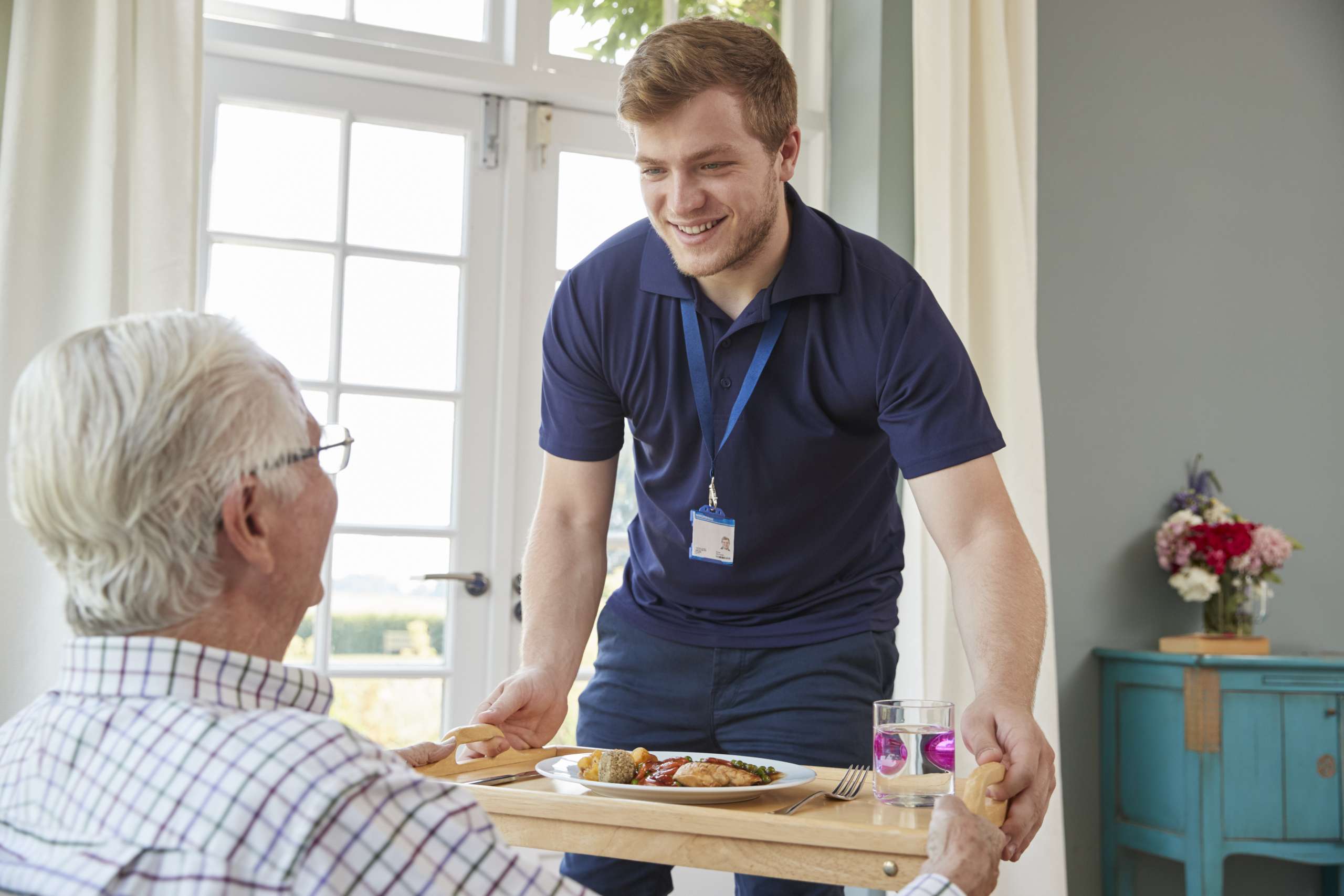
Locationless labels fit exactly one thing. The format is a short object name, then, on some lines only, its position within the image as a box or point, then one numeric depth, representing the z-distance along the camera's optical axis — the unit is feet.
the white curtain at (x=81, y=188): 7.40
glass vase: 10.67
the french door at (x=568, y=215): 9.95
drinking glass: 3.90
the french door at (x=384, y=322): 9.25
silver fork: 4.01
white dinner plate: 3.78
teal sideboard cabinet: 9.59
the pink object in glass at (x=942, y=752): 3.92
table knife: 4.16
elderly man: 2.49
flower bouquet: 10.60
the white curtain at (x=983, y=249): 9.72
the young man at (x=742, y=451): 5.47
